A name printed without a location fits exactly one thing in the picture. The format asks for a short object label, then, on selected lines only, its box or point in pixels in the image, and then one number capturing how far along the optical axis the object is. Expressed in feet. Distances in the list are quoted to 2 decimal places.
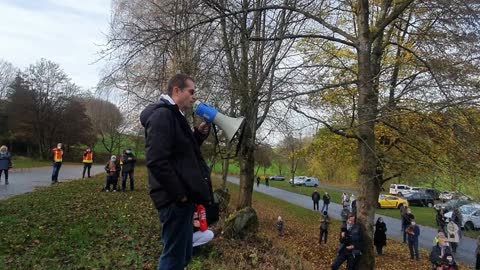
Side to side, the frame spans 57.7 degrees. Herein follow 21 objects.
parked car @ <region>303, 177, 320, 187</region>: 270.67
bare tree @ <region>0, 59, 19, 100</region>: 223.30
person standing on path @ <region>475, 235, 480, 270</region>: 55.16
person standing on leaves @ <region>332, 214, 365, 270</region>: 34.53
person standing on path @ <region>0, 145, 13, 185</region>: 60.34
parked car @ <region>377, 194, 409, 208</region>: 151.03
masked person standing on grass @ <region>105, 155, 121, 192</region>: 56.18
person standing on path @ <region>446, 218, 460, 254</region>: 33.91
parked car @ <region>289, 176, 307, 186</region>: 276.37
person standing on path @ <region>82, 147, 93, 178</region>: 77.70
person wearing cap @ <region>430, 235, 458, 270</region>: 41.54
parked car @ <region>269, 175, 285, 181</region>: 335.18
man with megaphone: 11.12
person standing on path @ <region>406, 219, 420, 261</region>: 60.23
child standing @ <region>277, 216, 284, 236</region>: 65.99
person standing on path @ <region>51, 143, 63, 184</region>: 63.31
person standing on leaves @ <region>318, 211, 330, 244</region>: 64.79
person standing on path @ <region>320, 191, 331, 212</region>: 110.52
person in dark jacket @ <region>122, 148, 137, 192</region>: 61.46
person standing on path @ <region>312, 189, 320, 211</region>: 119.85
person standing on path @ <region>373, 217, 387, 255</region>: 61.31
